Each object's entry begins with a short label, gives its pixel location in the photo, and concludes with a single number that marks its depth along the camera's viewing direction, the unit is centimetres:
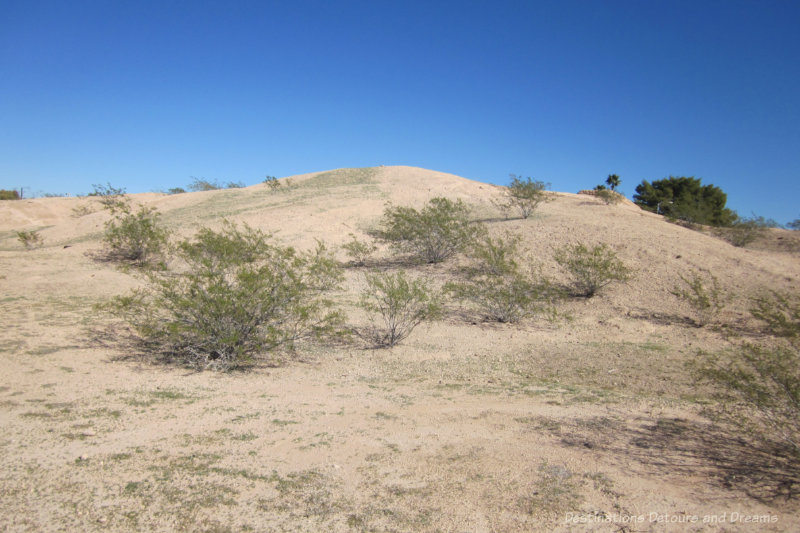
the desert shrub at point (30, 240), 1794
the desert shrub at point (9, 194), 3984
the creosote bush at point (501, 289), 1130
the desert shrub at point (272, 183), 3106
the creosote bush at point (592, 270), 1289
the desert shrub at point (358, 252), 1680
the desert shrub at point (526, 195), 2159
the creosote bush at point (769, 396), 443
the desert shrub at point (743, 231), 2182
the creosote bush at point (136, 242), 1608
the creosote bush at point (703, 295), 1094
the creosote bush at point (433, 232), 1670
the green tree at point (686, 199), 2814
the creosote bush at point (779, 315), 878
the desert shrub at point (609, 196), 2931
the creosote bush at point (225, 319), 734
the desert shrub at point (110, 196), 2652
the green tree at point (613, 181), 4488
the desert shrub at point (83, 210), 2836
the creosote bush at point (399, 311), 942
